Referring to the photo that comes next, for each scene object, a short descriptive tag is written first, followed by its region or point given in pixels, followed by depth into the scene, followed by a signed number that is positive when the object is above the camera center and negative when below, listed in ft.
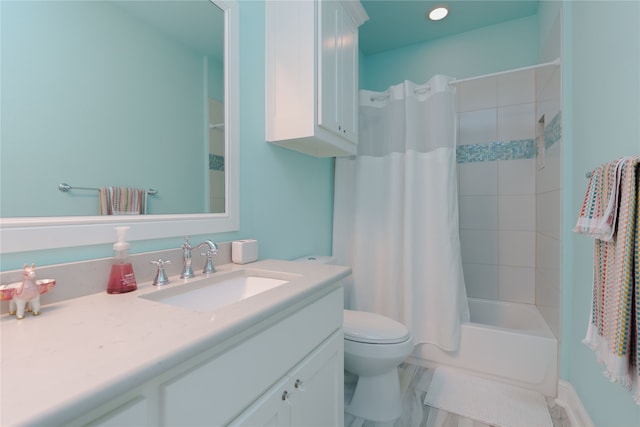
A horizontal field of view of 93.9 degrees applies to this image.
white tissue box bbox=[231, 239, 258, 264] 4.13 -0.58
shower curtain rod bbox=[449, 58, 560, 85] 5.47 +2.71
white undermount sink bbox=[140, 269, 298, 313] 3.05 -0.89
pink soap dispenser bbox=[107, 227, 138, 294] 2.80 -0.57
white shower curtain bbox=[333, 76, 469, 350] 6.22 -0.07
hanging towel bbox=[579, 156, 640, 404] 2.69 -0.74
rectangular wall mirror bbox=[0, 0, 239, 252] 2.48 +0.99
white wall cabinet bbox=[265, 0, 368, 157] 4.57 +2.18
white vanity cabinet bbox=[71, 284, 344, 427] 1.65 -1.23
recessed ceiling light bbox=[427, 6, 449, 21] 7.02 +4.71
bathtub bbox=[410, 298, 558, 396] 5.53 -2.89
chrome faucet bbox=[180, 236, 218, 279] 3.43 -0.51
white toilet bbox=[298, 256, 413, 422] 4.70 -2.46
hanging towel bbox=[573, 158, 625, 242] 2.92 +0.06
